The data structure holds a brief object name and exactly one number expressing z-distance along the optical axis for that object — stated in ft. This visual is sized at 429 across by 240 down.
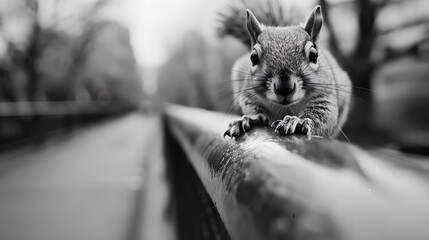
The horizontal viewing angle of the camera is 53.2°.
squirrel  0.69
